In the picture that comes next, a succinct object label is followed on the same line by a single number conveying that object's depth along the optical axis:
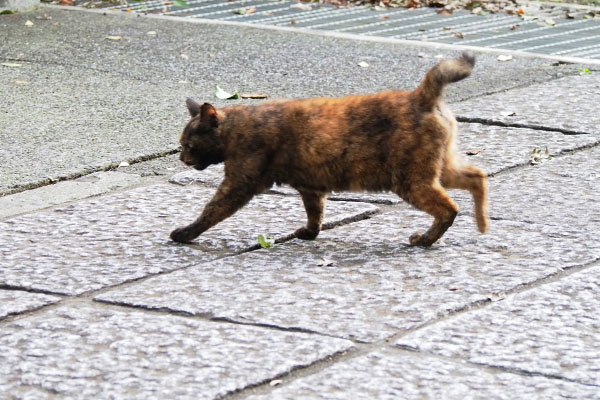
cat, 9.12
